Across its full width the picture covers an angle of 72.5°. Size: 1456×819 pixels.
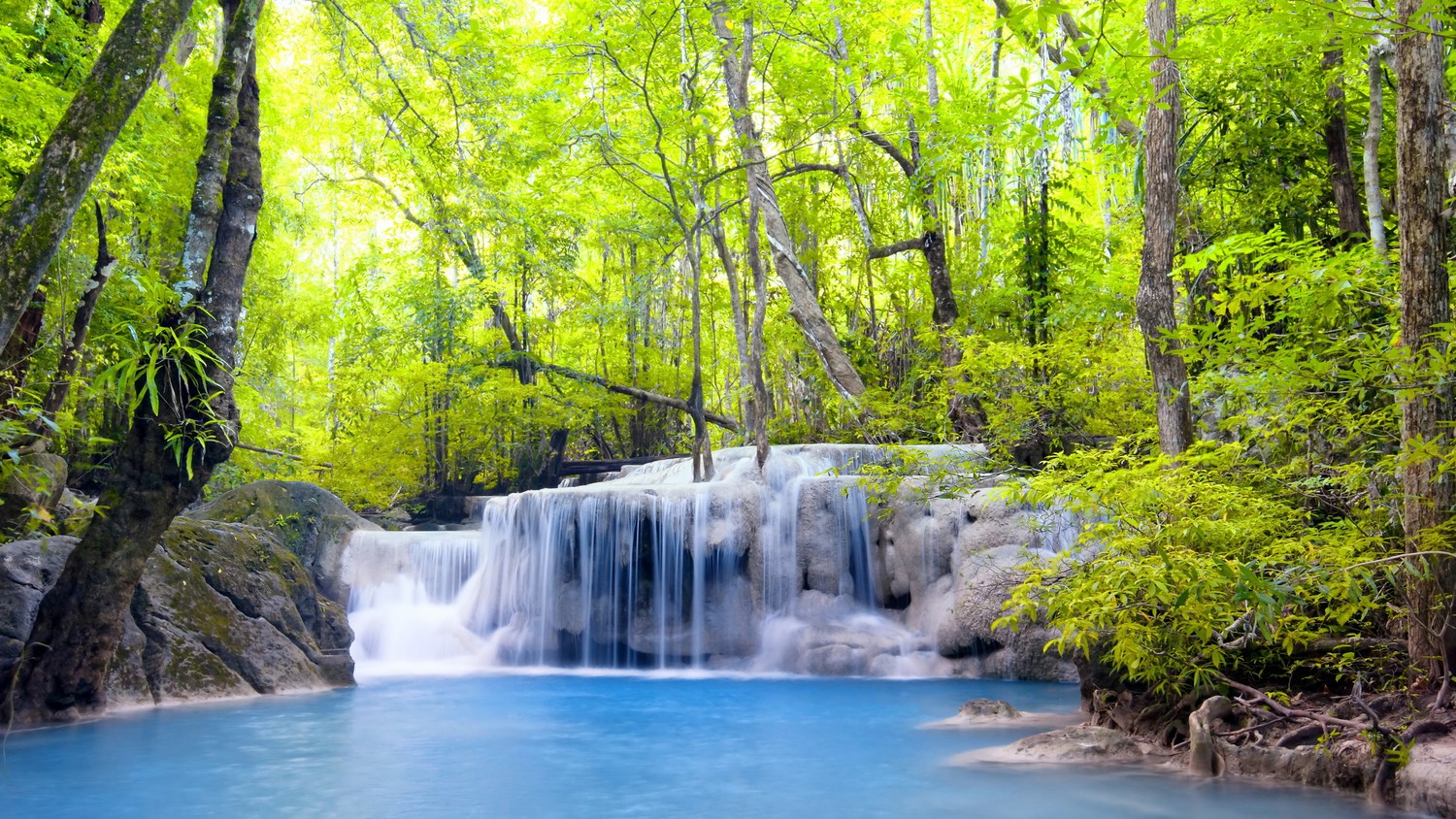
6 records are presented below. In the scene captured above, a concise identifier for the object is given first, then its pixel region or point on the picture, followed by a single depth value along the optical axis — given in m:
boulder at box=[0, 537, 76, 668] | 6.62
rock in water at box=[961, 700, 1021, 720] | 6.92
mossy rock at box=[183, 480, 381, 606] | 12.09
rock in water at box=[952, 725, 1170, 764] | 5.38
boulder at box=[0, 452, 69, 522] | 7.53
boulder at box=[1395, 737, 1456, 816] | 3.91
